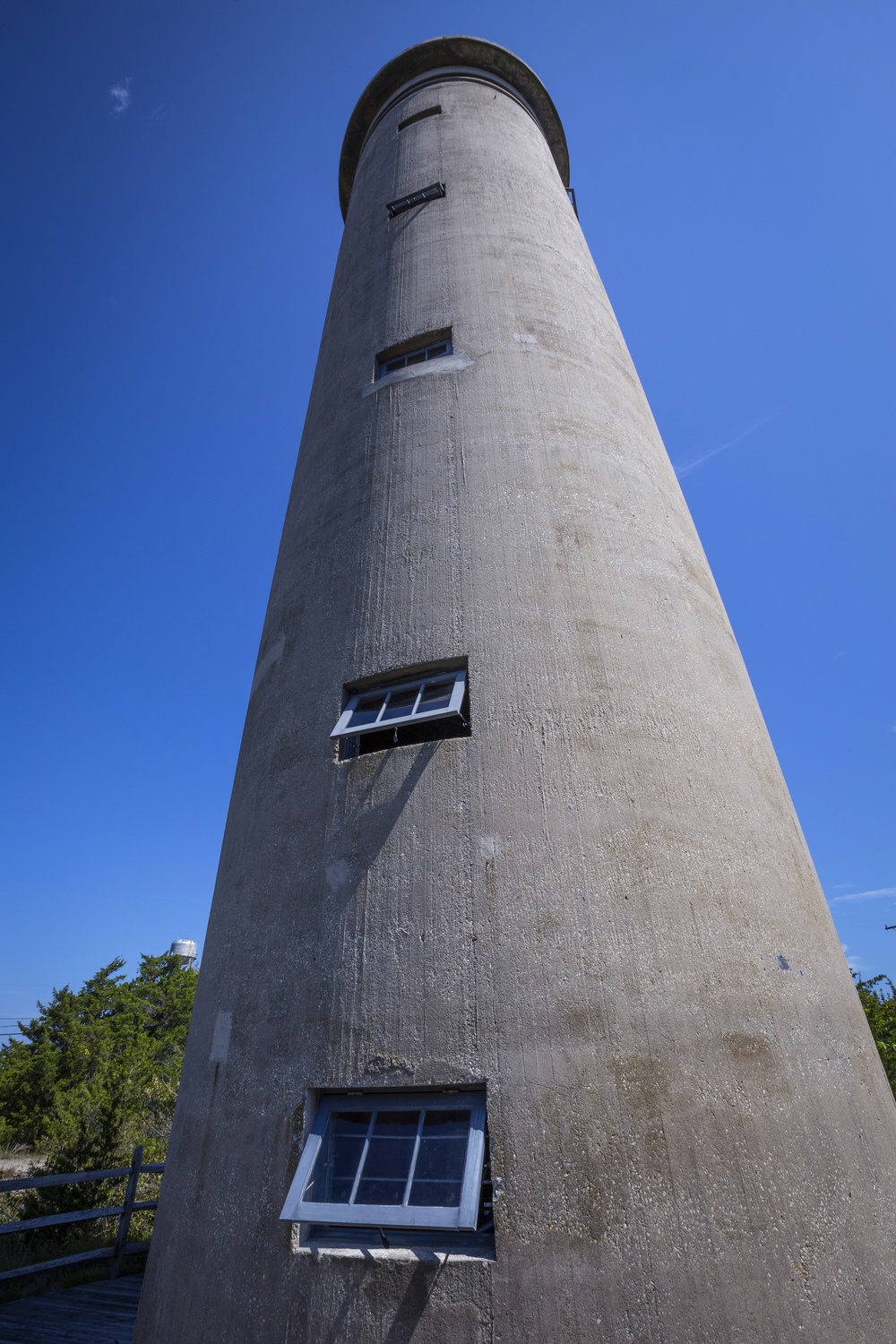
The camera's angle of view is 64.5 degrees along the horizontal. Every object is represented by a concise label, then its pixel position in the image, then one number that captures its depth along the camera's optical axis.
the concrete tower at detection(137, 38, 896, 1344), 3.52
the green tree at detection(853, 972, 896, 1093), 15.68
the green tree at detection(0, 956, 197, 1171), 13.59
